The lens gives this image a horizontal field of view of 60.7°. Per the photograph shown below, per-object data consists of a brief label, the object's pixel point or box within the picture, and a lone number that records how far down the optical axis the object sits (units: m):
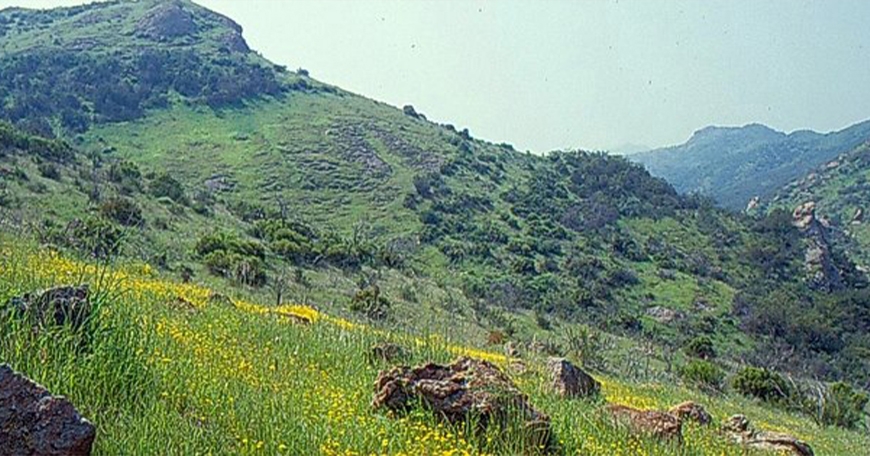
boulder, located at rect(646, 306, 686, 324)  46.94
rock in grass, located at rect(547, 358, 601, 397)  9.10
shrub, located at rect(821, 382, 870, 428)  20.06
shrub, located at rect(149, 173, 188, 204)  36.66
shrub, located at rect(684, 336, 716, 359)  36.44
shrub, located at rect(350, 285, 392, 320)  21.64
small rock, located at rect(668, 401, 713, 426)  9.53
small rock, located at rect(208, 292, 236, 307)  11.78
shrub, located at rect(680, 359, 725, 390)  22.69
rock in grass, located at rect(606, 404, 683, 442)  7.04
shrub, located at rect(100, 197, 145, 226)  26.80
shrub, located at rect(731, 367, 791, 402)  23.34
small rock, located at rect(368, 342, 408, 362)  8.38
